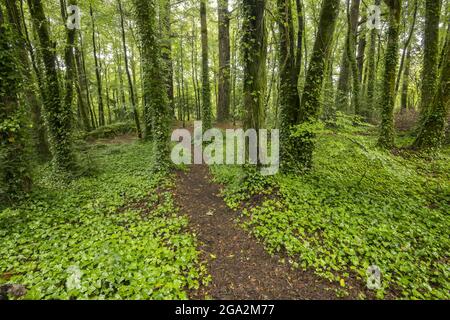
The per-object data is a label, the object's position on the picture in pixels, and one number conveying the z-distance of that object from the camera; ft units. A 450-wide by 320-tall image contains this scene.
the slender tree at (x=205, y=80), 32.73
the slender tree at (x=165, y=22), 33.63
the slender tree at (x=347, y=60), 32.77
